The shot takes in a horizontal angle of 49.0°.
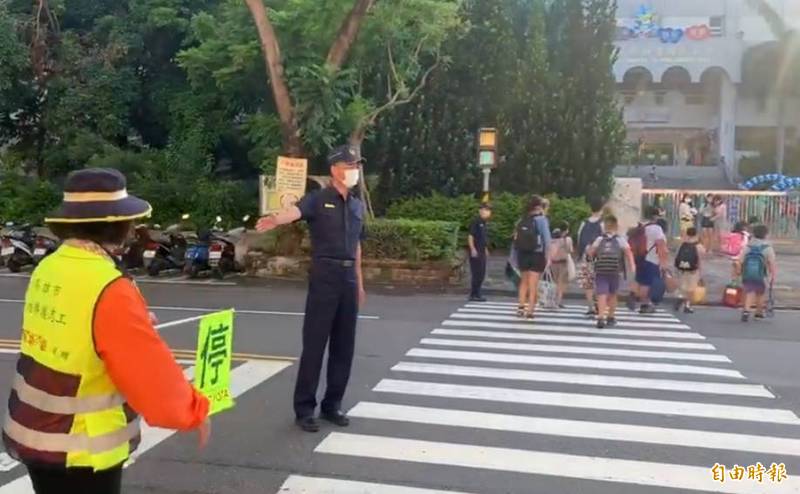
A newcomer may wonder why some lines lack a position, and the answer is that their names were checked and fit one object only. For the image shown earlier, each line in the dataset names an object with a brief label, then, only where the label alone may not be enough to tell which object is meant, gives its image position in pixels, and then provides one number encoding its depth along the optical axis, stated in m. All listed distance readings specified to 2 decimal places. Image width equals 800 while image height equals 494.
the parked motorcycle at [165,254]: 17.39
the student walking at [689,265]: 13.35
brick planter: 16.36
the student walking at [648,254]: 13.16
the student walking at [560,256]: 13.31
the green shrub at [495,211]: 21.19
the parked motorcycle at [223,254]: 17.00
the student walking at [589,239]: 12.62
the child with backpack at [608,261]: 11.28
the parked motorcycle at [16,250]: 17.86
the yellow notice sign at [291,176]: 15.77
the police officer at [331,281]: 5.89
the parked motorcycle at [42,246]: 17.78
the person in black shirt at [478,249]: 14.34
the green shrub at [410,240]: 16.45
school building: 47.47
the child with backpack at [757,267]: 12.32
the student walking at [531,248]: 11.81
